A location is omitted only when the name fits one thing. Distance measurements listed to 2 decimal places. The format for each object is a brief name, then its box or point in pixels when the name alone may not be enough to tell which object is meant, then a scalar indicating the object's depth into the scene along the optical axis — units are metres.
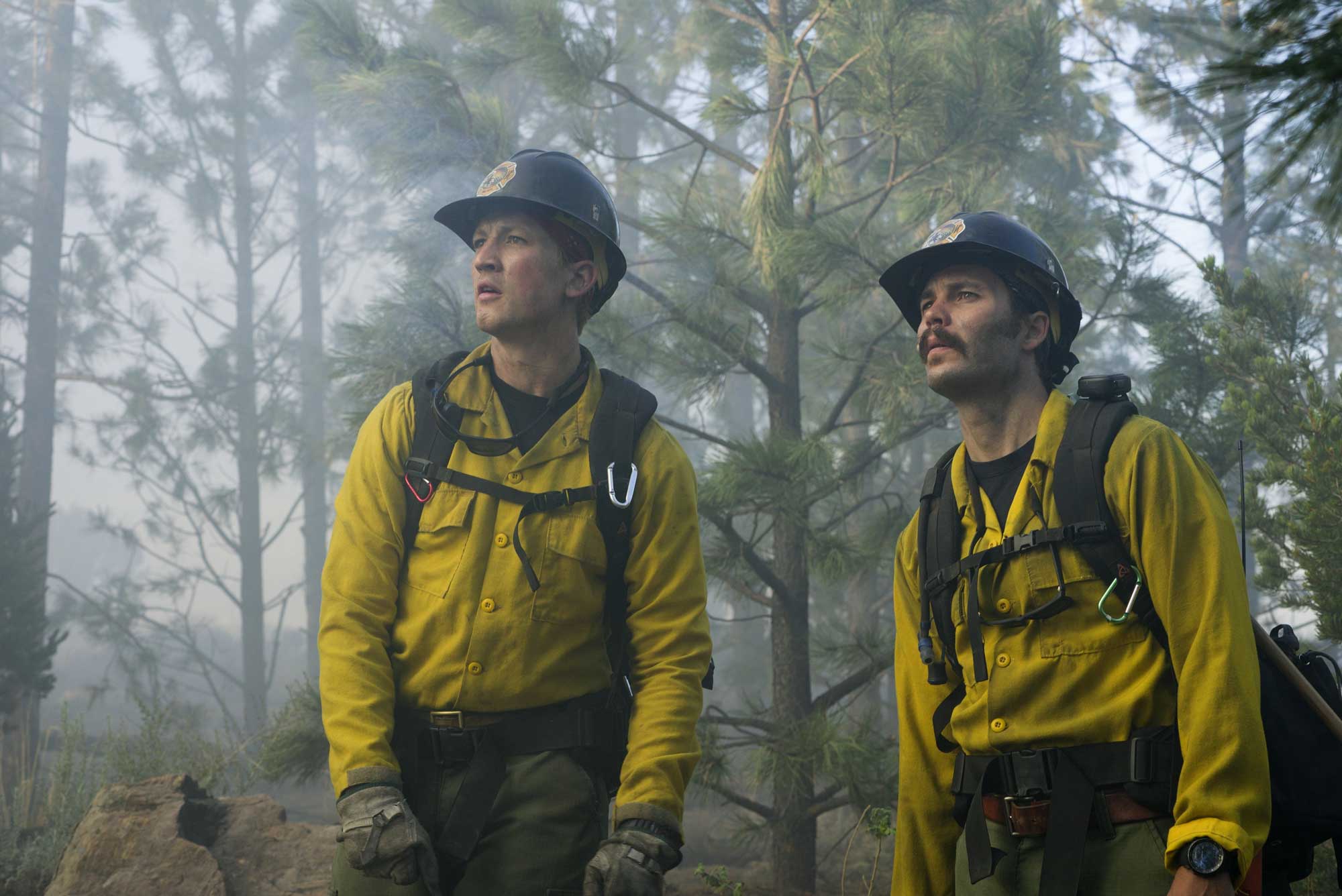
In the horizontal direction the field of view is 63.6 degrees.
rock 4.20
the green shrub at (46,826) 5.48
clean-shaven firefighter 2.47
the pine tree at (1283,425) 4.55
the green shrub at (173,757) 7.20
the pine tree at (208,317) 17.14
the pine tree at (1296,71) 1.41
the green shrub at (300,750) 5.63
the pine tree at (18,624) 9.36
